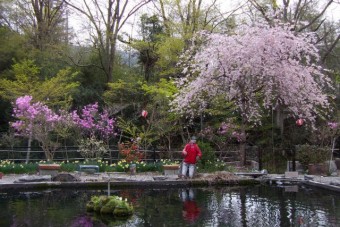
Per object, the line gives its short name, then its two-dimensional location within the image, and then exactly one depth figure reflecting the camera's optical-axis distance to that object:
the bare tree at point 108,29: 27.92
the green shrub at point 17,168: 16.88
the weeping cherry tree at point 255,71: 15.43
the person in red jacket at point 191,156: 15.62
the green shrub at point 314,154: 18.84
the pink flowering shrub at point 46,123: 18.20
